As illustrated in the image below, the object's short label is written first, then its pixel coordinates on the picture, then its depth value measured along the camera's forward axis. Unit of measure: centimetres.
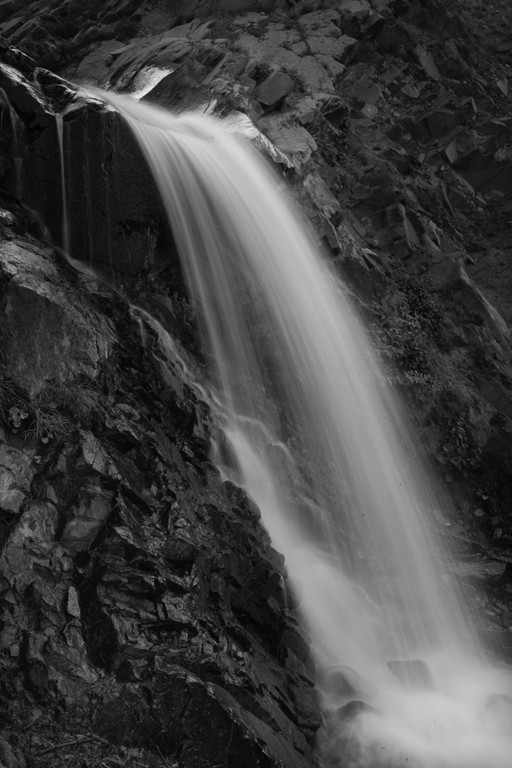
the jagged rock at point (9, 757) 397
